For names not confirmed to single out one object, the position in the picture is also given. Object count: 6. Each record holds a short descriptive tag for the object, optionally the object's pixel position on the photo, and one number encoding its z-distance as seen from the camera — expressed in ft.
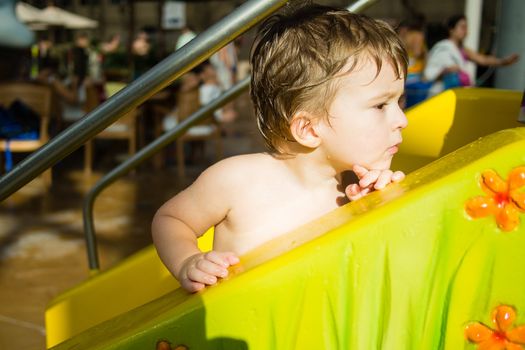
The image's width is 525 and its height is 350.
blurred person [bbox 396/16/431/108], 14.53
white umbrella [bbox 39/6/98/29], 32.78
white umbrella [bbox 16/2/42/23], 28.12
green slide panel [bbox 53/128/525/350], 3.02
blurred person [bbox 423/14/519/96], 14.24
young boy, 3.48
